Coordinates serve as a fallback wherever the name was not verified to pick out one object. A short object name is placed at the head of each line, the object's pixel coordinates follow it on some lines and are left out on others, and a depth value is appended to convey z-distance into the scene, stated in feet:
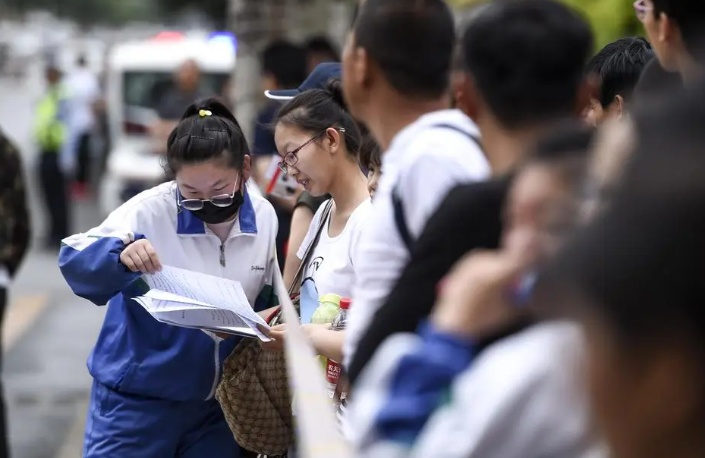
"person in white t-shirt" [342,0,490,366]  13.38
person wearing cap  30.55
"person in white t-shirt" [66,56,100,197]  118.42
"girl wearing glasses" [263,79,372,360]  21.30
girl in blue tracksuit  23.61
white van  105.09
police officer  93.25
